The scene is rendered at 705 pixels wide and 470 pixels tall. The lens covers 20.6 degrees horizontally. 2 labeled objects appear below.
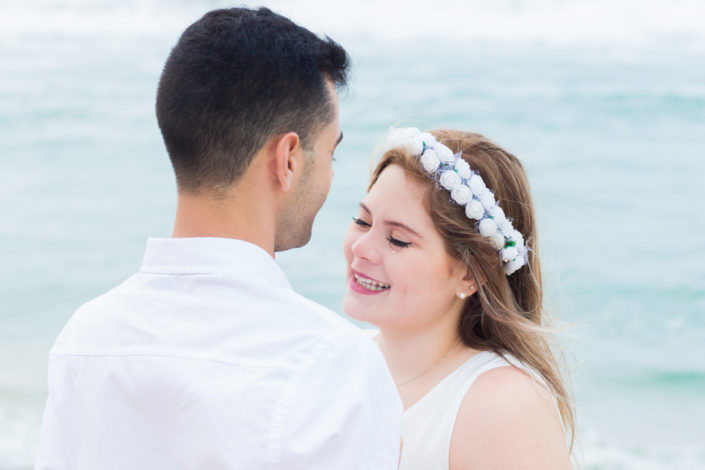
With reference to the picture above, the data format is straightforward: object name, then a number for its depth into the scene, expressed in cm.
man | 202
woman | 262
